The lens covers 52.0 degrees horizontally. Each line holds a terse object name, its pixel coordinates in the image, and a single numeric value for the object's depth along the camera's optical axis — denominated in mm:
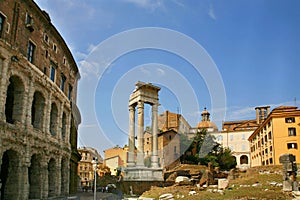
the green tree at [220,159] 56062
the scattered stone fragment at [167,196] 22634
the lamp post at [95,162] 20127
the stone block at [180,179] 35984
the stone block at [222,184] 26170
